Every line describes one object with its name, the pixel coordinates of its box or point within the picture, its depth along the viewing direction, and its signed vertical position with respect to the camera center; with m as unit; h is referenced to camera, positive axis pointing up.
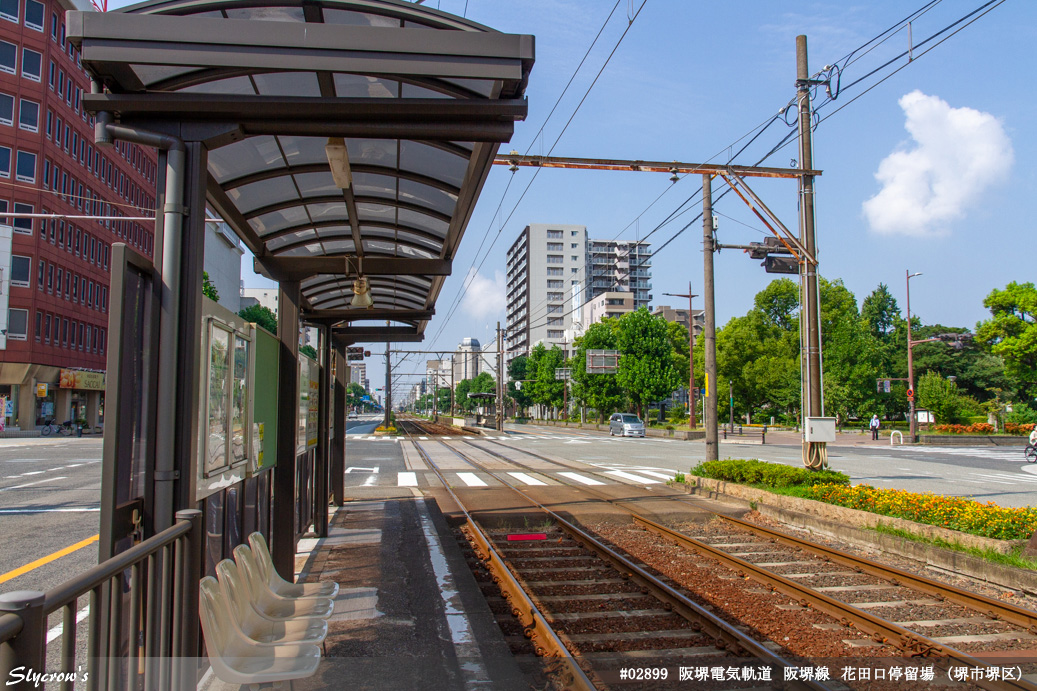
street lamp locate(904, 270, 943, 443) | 39.41 -0.62
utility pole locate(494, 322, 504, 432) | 54.75 +0.45
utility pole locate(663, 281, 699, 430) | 45.71 +0.08
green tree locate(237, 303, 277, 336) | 64.76 +7.67
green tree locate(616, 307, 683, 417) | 56.69 +2.94
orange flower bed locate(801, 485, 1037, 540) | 8.68 -1.55
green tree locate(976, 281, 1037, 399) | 43.03 +4.29
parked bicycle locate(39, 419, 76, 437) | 43.09 -2.08
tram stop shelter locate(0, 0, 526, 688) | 3.39 +1.66
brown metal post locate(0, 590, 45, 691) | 1.94 -0.66
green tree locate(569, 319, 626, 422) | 61.59 +1.20
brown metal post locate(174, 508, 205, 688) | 3.37 -0.98
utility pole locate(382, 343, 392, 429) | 55.16 +0.50
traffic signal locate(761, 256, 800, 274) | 14.61 +2.70
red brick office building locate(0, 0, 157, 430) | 40.69 +10.79
